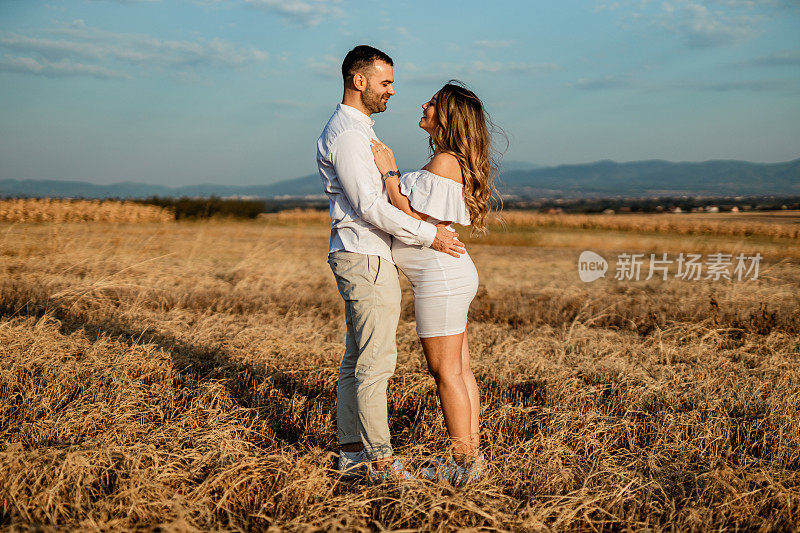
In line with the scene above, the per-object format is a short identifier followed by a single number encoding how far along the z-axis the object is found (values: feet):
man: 9.57
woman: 9.84
